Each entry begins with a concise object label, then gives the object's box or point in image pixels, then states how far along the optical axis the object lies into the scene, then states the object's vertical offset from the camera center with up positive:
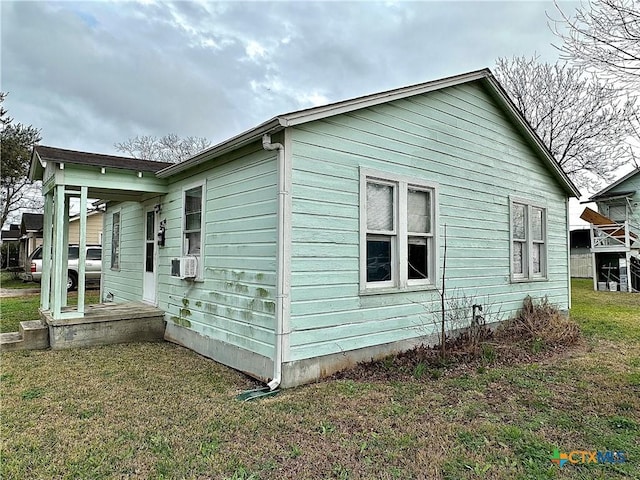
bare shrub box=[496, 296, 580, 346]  6.72 -1.17
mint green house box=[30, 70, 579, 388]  4.61 +0.45
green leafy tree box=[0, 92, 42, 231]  21.02 +5.12
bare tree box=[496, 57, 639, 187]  18.33 +6.81
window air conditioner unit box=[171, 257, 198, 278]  6.06 -0.13
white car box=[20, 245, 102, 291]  15.40 -0.34
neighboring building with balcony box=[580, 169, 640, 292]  16.95 +1.11
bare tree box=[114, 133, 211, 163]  30.19 +8.42
